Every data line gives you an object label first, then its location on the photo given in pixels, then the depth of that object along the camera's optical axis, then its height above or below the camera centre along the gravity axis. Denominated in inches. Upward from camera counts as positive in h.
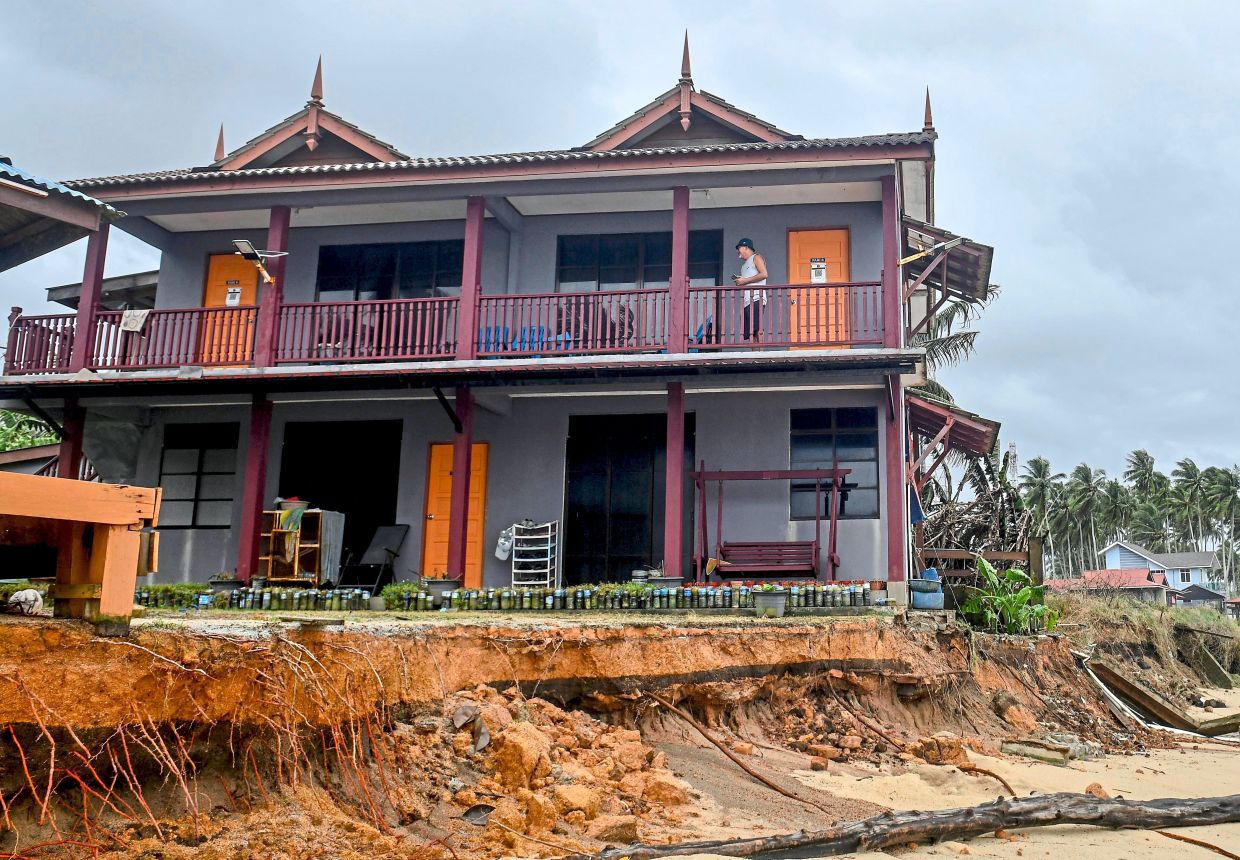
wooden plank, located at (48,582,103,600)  199.6 -2.6
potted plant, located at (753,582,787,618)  407.2 -1.6
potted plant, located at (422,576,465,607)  466.3 +0.6
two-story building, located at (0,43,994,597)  516.1 +123.6
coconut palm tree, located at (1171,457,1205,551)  2856.8 +324.3
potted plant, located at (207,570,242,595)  509.0 -0.6
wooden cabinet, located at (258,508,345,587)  516.4 +17.0
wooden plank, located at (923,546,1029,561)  553.3 +24.8
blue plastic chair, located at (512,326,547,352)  534.2 +125.2
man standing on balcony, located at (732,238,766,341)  522.6 +156.9
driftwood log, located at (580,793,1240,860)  243.9 -58.6
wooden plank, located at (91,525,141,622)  198.5 +2.2
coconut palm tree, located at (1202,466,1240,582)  2715.3 +276.2
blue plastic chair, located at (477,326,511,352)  537.3 +126.0
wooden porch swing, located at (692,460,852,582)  506.3 +23.6
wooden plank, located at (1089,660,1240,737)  527.8 -51.0
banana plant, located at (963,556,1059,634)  525.3 -0.5
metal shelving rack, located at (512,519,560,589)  542.9 +18.3
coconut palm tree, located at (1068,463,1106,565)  2785.4 +273.7
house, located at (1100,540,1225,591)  2842.0 +114.9
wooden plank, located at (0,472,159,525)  182.1 +13.8
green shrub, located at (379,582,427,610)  465.1 -3.8
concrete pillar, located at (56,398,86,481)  572.7 +75.5
